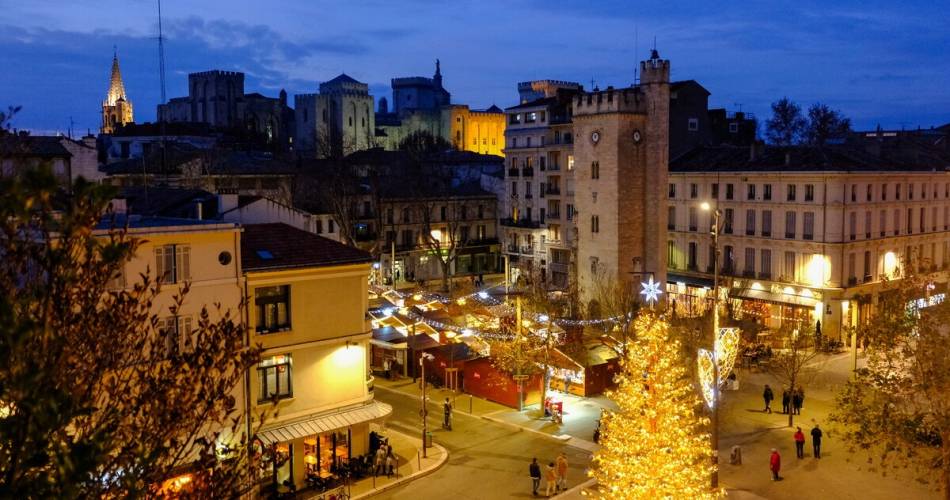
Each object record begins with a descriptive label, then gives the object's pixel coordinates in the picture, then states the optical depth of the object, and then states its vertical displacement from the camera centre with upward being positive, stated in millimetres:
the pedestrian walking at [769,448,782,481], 25672 -8090
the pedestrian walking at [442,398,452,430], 31516 -8127
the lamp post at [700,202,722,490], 23094 -5298
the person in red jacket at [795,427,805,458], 27609 -8020
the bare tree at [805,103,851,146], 81500 +7183
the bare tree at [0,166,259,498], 7215 -1699
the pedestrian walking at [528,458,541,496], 24844 -8136
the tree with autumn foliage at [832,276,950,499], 21000 -5011
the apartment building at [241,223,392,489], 24734 -4432
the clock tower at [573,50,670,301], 51562 +1326
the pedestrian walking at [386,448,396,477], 26516 -8345
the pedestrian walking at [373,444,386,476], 26516 -8229
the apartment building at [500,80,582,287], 64250 +824
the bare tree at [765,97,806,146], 85312 +7372
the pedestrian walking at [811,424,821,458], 27547 -7985
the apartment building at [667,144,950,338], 46250 -1791
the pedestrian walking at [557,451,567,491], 25297 -8229
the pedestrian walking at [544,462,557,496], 24828 -8318
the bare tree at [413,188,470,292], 66750 -1729
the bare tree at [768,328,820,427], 31562 -6614
